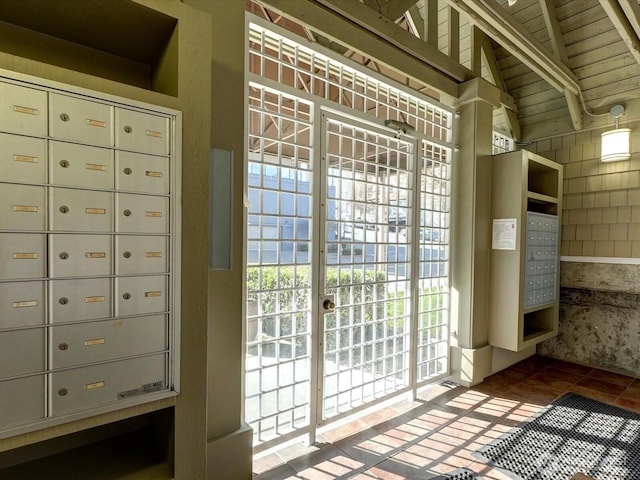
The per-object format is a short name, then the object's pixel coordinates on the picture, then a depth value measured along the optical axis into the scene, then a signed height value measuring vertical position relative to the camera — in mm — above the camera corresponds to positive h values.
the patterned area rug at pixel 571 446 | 1915 -1327
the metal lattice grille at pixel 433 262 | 2918 -216
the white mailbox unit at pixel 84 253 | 947 -59
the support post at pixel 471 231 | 3012 +66
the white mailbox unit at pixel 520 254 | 2988 -147
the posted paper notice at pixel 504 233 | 2992 +51
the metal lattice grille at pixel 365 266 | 2332 -218
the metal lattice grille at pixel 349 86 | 2006 +1135
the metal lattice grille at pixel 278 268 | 1947 -197
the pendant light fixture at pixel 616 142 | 3188 +947
